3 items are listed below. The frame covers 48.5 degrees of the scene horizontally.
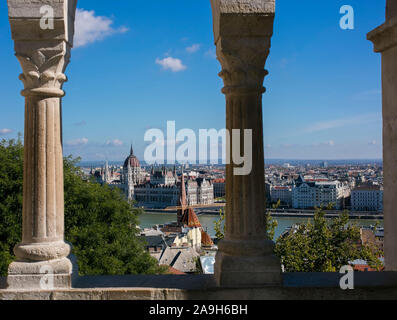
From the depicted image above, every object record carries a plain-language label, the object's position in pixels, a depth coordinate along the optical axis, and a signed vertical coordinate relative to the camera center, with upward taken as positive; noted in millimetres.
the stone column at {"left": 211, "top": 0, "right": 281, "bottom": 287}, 4723 +453
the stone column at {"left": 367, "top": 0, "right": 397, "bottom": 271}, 5285 +549
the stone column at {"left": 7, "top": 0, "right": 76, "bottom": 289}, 4691 +303
